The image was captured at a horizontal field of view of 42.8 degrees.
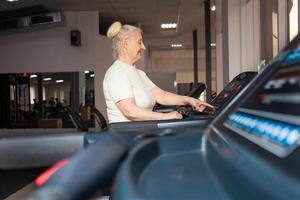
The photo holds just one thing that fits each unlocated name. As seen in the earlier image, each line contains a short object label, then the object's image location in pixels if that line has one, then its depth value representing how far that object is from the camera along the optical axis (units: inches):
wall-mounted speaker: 349.4
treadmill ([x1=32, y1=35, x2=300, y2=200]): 21.3
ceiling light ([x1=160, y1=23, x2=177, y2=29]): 423.4
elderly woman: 87.9
